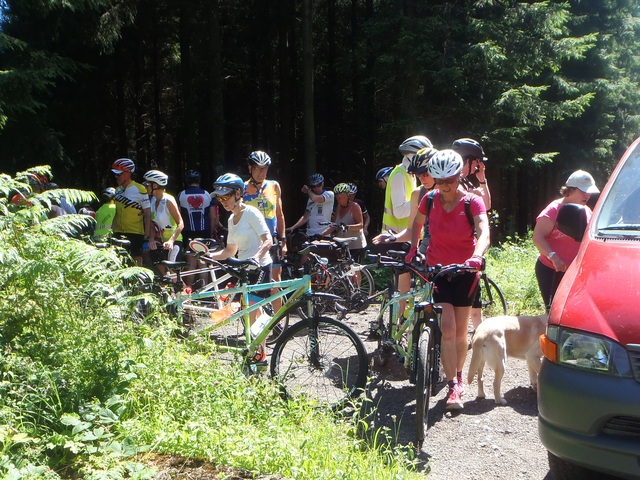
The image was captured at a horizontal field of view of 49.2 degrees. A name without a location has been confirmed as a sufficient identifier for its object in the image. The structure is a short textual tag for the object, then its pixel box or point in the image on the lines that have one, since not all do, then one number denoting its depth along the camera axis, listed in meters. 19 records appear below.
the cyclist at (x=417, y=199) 6.79
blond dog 6.08
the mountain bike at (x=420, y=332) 5.22
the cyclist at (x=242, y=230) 6.97
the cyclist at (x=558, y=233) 6.34
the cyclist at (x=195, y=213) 11.65
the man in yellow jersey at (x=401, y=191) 7.68
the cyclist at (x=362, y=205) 12.13
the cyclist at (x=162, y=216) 9.84
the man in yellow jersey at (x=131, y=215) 10.26
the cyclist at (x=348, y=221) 11.66
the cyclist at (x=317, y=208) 12.02
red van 3.43
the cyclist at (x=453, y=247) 5.77
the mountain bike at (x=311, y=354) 5.61
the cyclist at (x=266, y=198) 8.70
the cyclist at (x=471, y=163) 7.38
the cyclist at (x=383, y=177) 10.84
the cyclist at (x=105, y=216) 9.89
